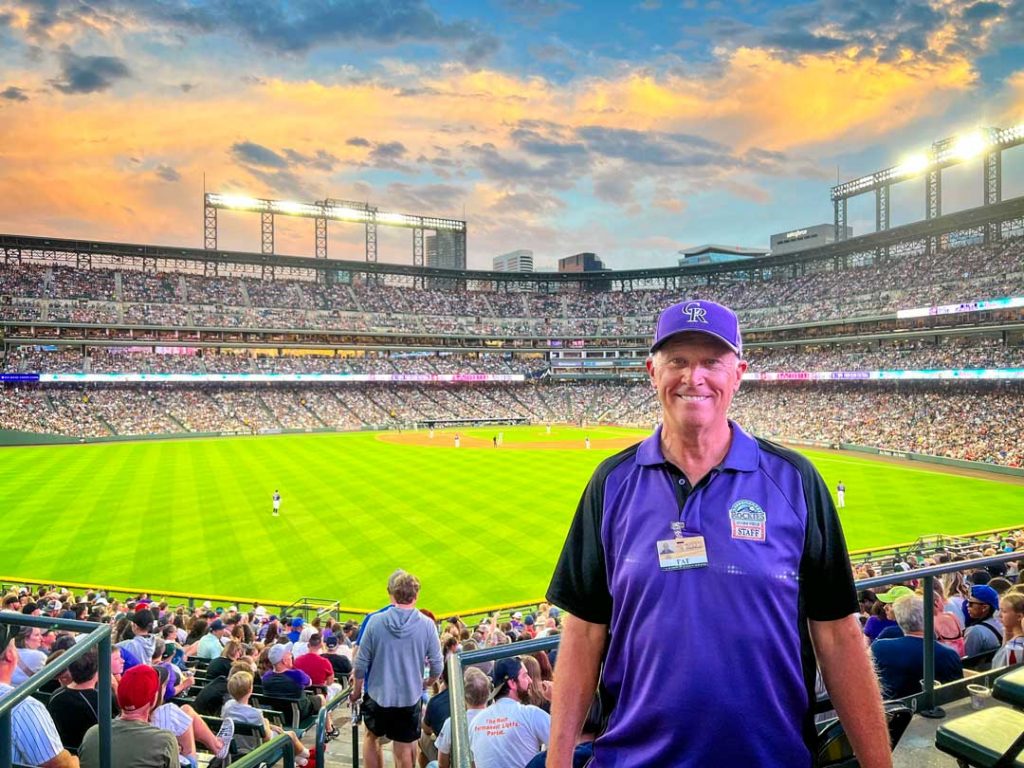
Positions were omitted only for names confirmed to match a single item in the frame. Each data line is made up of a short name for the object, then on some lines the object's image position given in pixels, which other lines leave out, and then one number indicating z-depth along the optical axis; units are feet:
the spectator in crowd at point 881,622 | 26.61
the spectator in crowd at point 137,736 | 15.42
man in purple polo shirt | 7.79
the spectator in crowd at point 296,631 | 39.94
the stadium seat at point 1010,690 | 8.37
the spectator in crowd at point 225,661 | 28.50
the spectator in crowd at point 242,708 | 21.84
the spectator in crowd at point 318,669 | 30.19
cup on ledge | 16.80
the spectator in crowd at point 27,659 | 26.23
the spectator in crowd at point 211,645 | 37.29
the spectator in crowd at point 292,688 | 26.68
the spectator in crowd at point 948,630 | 21.48
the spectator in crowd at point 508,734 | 14.46
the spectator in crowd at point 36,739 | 15.97
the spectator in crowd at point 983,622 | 23.04
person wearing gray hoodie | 21.01
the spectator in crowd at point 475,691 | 16.65
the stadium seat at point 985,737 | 8.96
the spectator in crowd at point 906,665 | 17.60
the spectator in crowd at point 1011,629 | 19.26
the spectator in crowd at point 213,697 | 25.13
